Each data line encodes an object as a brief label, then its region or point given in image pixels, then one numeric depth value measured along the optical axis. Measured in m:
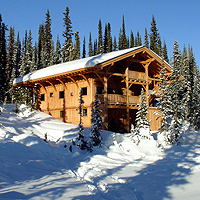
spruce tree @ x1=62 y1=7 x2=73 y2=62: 54.19
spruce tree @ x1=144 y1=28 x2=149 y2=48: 72.41
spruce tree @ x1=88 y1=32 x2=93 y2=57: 83.40
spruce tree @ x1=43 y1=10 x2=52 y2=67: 66.38
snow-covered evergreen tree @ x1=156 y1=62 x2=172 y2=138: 20.80
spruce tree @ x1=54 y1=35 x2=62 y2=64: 63.47
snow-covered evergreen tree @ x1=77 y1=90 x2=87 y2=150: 16.31
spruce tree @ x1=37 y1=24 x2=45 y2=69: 71.06
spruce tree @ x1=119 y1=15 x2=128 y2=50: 73.07
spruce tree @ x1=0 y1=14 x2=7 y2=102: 44.62
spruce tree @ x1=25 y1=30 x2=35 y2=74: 63.36
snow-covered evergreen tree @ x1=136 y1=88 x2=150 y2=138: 19.27
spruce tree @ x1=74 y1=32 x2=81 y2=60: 73.95
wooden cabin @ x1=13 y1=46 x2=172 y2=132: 25.17
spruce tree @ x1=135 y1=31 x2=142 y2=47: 80.69
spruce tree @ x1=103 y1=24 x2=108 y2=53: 72.87
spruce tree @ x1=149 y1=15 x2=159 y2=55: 63.06
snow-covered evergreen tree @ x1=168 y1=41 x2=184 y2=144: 19.50
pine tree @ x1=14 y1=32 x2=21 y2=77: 68.25
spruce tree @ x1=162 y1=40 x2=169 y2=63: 66.06
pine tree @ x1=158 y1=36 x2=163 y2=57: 61.51
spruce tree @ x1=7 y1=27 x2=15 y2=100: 59.27
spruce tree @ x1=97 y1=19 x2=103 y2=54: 71.53
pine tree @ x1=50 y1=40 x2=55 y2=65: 64.56
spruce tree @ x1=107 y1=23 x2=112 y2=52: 72.70
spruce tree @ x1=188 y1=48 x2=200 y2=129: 32.78
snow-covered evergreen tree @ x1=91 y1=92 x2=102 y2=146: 17.03
